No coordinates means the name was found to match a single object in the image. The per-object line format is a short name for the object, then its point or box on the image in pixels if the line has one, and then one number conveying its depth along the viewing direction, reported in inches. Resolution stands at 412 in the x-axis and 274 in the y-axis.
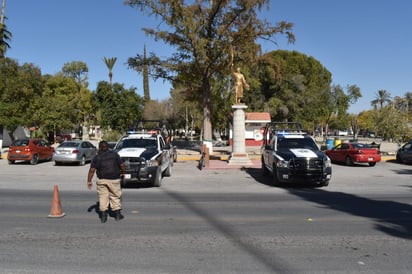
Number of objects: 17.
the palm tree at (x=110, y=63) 3174.2
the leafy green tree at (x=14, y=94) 1248.4
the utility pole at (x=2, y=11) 1799.7
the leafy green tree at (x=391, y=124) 1197.1
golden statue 943.0
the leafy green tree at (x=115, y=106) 1972.2
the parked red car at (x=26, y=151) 924.0
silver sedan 891.1
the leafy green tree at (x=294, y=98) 2193.7
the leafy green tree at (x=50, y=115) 1761.8
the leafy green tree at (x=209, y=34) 1110.4
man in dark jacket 324.8
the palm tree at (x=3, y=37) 1571.1
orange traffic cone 341.4
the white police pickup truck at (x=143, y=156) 516.7
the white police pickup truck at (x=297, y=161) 528.1
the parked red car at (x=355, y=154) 877.8
